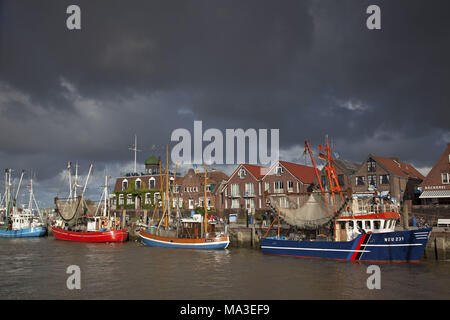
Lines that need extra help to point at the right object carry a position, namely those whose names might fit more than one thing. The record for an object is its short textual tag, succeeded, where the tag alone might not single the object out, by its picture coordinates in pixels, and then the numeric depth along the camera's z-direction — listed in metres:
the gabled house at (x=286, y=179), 73.81
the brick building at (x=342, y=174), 69.65
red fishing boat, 60.94
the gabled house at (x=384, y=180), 65.50
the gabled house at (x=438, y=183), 59.21
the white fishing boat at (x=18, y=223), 75.69
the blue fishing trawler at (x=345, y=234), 34.19
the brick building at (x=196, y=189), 85.31
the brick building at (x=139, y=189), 92.00
